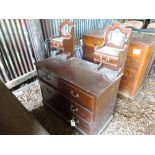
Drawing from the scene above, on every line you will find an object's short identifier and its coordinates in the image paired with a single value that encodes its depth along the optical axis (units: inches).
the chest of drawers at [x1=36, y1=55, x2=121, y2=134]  45.4
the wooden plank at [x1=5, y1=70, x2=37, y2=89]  89.7
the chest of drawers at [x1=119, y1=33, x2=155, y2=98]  61.7
